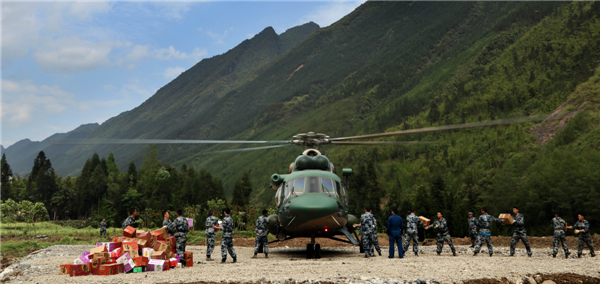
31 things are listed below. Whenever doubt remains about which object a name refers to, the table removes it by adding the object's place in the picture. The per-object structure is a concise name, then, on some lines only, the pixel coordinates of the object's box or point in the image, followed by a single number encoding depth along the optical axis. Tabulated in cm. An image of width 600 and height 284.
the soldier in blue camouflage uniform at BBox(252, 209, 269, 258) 1587
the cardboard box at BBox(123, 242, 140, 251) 1164
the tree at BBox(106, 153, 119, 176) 12656
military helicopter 1475
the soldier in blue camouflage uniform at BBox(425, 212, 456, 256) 1609
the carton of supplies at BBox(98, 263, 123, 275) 1105
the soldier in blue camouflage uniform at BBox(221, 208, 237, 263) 1403
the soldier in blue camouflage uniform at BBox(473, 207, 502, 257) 1567
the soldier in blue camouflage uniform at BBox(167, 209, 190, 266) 1310
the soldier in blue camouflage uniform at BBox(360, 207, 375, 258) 1521
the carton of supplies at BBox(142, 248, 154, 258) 1176
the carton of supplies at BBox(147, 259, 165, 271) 1153
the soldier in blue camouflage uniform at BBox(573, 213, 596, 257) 1506
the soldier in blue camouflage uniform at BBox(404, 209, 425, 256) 1592
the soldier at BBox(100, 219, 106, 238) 3209
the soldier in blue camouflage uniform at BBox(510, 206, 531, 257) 1524
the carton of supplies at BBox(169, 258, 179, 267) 1202
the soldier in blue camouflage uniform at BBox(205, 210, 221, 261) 1429
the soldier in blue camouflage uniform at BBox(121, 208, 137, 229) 1360
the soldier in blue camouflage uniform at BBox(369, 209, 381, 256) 1532
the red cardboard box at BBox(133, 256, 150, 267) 1140
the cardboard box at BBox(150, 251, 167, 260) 1177
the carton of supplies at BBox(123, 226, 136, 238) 1214
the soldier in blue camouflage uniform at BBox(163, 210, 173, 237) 1355
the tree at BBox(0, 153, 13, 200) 8588
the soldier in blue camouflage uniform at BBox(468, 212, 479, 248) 1693
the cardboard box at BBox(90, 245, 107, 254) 1139
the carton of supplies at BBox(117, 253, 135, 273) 1131
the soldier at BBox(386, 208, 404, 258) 1480
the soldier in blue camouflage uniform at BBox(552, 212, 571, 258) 1503
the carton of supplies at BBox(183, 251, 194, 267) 1289
